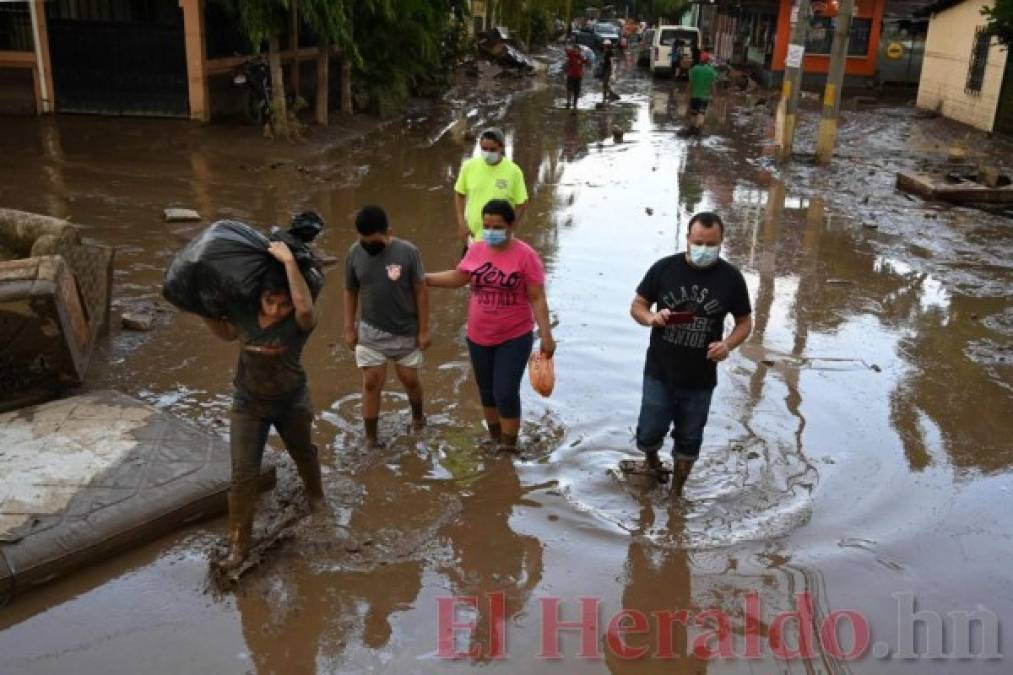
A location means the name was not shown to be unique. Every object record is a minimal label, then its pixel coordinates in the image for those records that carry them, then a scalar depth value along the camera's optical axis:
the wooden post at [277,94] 15.03
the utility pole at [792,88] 16.06
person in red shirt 23.28
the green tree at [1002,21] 14.80
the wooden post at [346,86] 19.31
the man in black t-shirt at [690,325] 4.48
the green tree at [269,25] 13.91
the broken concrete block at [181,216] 10.11
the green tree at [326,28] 15.07
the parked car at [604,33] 44.72
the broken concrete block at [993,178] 13.36
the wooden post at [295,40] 16.28
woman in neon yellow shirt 7.00
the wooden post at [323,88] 17.91
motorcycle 16.17
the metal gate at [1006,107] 20.59
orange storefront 30.94
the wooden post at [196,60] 15.64
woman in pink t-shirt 4.89
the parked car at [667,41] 34.27
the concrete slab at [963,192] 12.96
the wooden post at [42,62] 15.59
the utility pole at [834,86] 15.23
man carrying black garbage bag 3.84
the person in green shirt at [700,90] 20.13
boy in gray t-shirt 4.90
